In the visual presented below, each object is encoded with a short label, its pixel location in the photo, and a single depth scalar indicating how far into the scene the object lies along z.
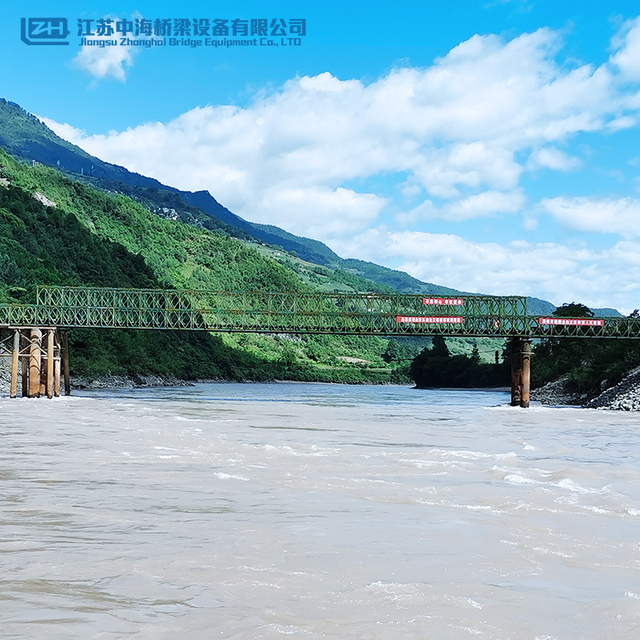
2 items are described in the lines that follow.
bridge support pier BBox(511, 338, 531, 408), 80.06
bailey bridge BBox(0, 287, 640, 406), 76.06
